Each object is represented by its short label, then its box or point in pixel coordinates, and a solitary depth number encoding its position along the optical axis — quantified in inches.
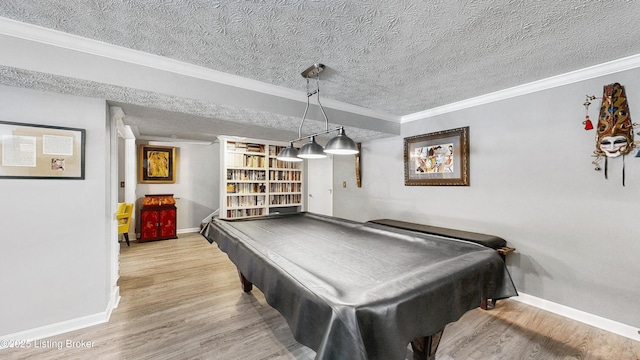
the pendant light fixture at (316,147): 83.6
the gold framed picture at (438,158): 120.4
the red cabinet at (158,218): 191.6
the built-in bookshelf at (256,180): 207.6
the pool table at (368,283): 37.0
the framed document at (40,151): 72.9
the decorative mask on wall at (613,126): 79.0
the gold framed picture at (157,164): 205.9
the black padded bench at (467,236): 95.8
